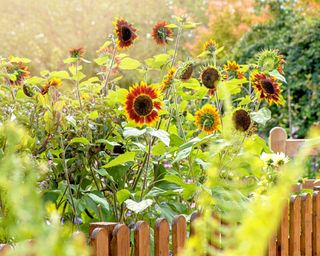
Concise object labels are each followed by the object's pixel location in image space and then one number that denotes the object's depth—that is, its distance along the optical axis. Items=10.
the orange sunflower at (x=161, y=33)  3.04
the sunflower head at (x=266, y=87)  2.74
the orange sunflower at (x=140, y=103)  2.41
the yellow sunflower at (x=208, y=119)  2.69
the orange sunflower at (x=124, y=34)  2.74
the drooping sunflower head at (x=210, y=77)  2.72
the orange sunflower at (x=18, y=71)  2.82
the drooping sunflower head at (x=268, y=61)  2.94
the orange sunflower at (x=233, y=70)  3.11
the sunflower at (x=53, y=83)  2.64
